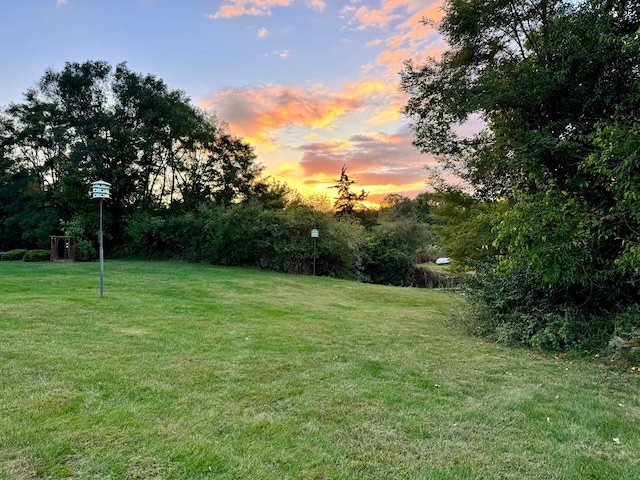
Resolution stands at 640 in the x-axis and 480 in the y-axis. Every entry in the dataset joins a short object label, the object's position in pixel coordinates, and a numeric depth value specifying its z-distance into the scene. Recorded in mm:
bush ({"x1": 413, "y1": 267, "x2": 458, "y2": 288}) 18094
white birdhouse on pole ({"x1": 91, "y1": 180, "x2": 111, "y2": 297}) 6535
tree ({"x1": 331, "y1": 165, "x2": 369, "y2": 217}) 29939
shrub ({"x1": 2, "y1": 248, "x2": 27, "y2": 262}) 15479
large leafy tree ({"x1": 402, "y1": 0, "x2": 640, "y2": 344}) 3883
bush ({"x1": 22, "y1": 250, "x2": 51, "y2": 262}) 14824
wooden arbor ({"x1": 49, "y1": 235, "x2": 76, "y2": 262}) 14938
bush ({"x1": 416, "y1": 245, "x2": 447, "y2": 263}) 18922
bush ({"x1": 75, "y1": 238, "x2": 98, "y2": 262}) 15453
